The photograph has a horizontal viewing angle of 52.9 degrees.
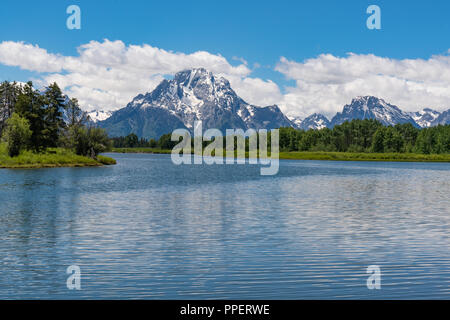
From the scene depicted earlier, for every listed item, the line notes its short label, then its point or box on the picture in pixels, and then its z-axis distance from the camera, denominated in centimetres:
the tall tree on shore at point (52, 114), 13666
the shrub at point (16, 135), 11681
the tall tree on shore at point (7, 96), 16038
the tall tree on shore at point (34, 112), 13088
